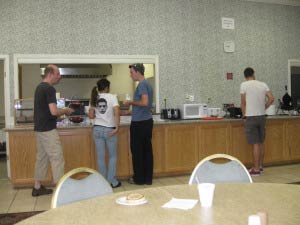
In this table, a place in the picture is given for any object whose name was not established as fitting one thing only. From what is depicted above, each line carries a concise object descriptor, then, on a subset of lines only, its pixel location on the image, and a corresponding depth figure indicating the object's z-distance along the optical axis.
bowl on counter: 4.64
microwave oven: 5.35
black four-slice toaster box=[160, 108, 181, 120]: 5.37
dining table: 1.23
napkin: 1.38
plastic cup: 1.37
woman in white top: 4.11
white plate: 1.42
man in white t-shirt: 4.74
